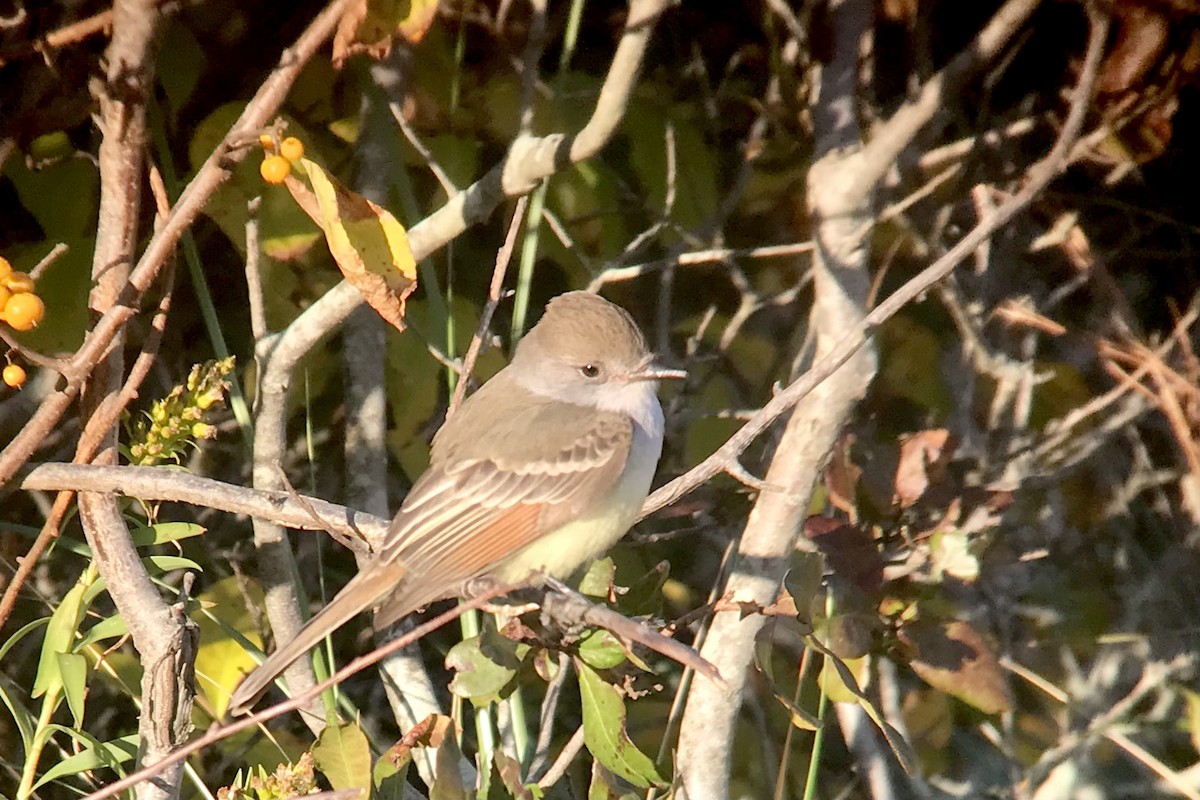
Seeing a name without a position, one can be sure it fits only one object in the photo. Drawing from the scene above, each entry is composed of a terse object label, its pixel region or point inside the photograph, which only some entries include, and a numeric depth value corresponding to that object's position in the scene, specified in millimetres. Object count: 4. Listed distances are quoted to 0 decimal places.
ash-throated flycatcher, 5273
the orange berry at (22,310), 4125
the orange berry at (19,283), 4230
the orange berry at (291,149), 4277
